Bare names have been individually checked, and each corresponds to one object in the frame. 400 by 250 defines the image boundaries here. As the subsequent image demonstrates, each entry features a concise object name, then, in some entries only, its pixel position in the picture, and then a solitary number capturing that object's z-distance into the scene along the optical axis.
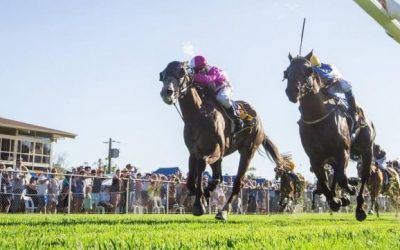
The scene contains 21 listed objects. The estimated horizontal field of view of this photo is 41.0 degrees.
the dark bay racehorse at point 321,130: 8.79
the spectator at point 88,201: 17.36
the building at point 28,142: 39.66
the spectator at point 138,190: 18.88
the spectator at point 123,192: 18.19
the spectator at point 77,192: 16.97
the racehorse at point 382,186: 16.25
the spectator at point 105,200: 17.89
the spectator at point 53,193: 16.92
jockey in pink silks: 10.70
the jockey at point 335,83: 9.66
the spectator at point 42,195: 16.83
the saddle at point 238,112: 10.82
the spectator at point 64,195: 16.89
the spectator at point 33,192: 16.62
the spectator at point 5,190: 15.49
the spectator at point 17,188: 16.05
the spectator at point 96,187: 17.84
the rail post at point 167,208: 19.70
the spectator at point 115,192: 18.03
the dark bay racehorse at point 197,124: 9.41
